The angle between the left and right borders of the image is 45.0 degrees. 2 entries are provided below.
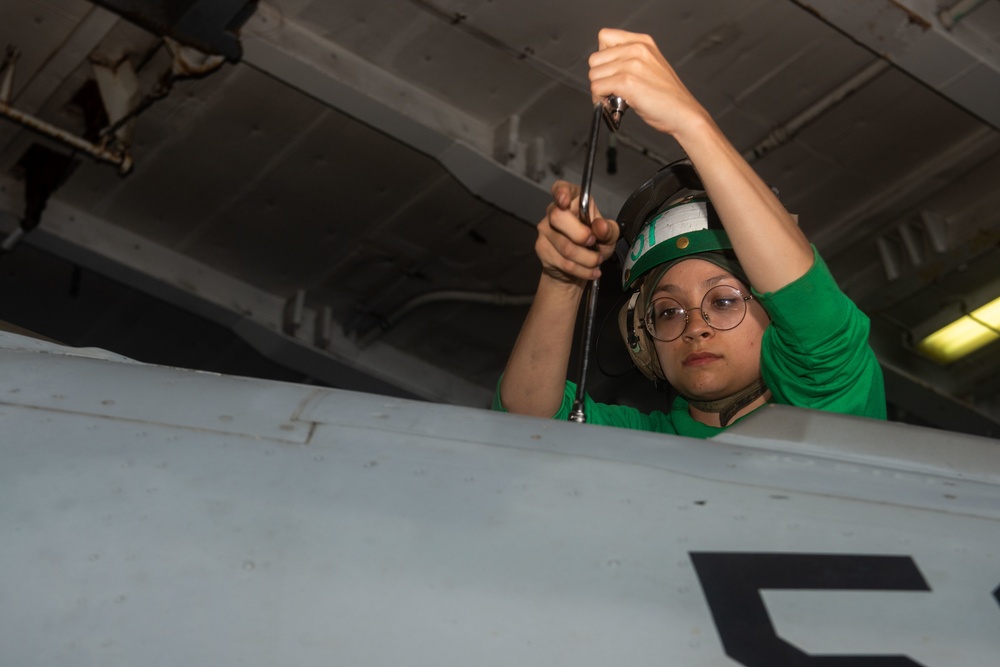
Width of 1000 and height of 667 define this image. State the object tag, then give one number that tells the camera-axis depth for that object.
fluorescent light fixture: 7.78
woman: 2.09
